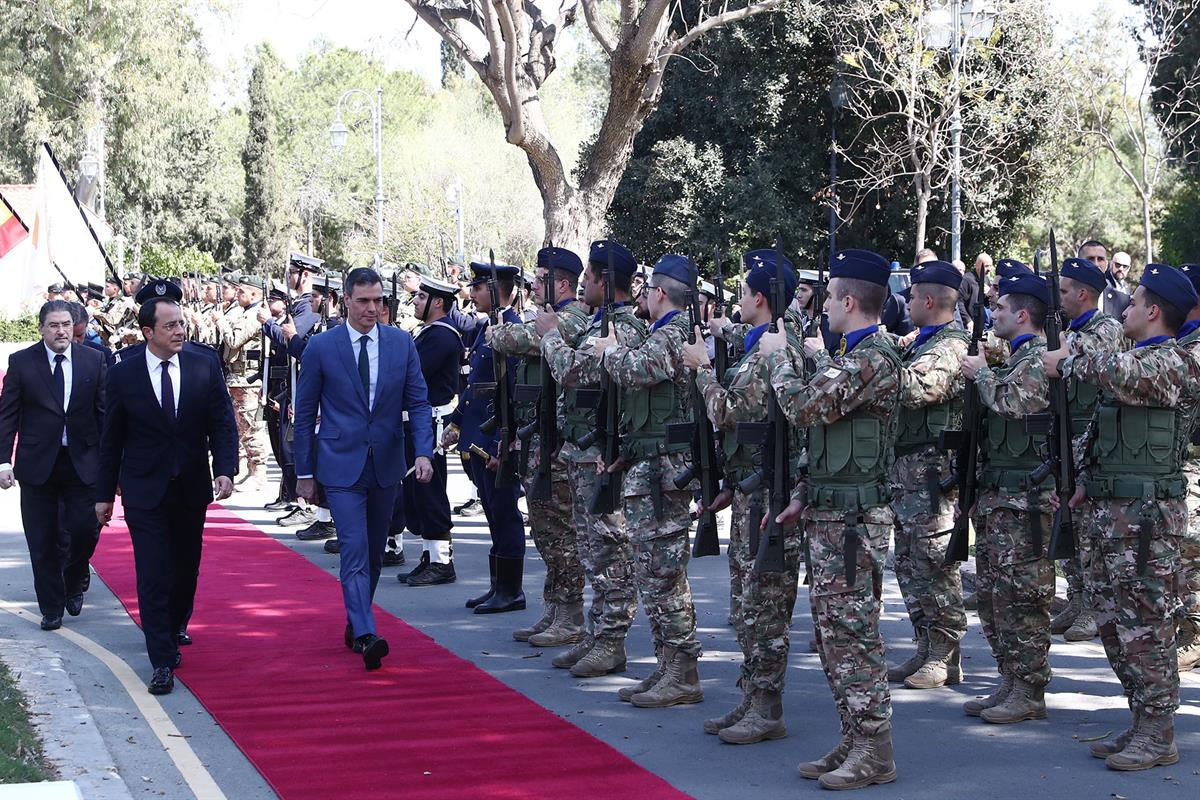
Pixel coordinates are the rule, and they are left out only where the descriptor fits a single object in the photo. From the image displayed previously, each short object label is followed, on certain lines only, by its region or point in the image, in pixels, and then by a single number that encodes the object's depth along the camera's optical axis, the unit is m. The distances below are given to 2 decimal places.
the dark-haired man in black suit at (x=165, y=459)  7.75
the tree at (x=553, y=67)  16.66
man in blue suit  7.83
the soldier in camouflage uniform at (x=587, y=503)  7.64
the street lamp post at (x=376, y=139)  35.09
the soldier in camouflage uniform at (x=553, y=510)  8.44
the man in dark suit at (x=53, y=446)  9.29
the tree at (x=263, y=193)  68.06
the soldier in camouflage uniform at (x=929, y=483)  7.25
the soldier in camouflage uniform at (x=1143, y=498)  5.98
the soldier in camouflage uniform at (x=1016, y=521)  6.67
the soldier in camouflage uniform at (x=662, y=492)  7.08
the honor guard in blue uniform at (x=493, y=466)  9.24
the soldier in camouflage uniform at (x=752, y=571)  6.34
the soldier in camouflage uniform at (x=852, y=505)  5.71
